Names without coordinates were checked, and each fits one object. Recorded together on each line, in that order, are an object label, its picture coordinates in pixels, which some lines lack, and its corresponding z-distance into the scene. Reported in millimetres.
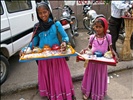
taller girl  1562
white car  2039
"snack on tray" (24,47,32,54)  1531
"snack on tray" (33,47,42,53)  1534
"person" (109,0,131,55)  2467
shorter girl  1583
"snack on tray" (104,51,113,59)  1534
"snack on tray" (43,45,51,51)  1562
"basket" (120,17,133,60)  2460
